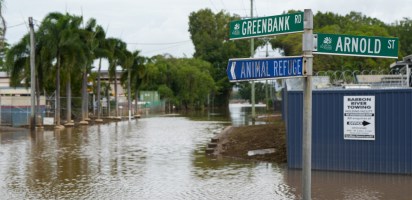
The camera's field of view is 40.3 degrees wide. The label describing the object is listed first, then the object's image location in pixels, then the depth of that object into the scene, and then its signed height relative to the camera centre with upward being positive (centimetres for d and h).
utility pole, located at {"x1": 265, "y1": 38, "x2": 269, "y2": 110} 7016 +749
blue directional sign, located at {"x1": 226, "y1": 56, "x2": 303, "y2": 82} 701 +43
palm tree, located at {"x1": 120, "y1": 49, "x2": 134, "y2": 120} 5267 +372
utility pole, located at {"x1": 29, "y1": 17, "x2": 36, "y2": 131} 3512 +174
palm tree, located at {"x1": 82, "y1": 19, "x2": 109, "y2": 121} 4269 +437
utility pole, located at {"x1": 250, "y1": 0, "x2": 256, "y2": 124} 3770 +74
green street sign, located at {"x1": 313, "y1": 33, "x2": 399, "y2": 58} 753 +77
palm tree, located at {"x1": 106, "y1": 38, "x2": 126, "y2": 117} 4841 +444
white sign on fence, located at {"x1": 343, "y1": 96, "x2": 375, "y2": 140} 1404 -39
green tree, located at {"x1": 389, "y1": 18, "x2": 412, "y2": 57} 6750 +834
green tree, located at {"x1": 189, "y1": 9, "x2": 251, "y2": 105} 9757 +1021
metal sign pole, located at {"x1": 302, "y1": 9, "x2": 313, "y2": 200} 694 +5
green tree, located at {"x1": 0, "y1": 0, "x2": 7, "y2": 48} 2107 +309
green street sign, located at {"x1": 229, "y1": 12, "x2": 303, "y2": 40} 734 +104
